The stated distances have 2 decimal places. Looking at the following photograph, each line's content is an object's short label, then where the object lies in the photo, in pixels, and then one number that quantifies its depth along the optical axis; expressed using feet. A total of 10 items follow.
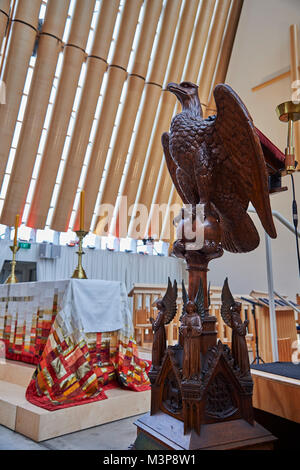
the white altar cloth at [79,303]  6.32
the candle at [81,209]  6.93
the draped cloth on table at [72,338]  5.49
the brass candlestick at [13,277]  8.96
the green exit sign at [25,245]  25.63
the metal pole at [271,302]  5.20
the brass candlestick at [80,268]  7.04
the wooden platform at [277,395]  3.42
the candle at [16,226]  8.88
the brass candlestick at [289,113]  4.18
